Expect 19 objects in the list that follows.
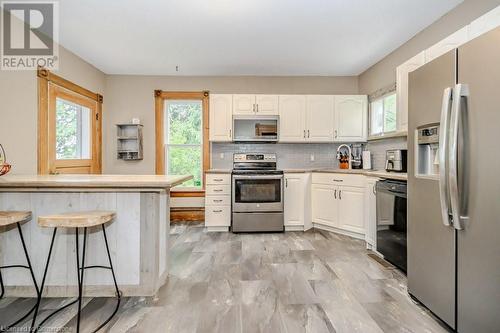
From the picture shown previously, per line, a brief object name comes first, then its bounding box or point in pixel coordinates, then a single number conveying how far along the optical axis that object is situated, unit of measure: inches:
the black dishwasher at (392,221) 106.7
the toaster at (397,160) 126.5
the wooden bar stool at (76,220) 70.7
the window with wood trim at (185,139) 194.9
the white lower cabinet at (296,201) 171.2
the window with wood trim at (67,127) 132.4
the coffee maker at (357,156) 186.4
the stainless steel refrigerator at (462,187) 58.7
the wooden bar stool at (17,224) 73.5
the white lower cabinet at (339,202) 151.4
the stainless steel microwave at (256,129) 180.7
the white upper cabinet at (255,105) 180.5
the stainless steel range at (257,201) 166.1
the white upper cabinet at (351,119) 182.7
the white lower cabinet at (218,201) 169.6
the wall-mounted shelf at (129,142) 187.6
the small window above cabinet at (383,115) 153.1
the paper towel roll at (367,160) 176.7
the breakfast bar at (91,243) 88.7
